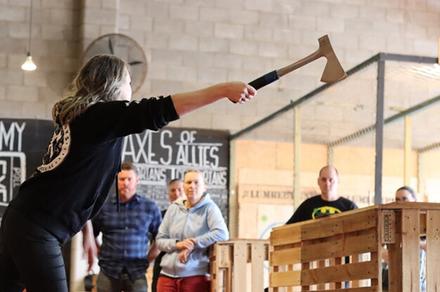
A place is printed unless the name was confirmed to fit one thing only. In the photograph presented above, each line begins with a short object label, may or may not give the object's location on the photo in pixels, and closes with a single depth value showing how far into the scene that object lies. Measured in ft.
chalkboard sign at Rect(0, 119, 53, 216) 42.06
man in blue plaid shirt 28.07
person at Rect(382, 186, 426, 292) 28.97
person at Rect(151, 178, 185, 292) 33.16
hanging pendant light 40.88
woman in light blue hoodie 27.28
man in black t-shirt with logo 27.30
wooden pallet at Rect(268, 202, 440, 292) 18.34
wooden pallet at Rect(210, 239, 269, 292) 27.35
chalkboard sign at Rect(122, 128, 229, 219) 43.69
